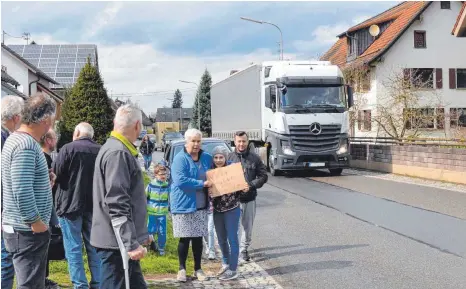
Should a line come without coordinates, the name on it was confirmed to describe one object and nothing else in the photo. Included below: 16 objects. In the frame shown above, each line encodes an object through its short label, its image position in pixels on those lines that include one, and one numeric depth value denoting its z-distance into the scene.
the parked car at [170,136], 44.87
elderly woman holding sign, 6.82
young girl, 7.16
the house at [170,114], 140.12
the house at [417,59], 37.47
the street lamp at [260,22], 34.50
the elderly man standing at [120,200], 4.38
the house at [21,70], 37.38
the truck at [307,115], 20.61
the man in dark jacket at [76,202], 6.34
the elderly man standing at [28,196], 4.41
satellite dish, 39.72
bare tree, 28.83
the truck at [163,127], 71.81
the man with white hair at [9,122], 5.02
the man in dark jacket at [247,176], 8.04
